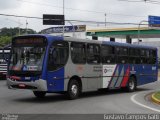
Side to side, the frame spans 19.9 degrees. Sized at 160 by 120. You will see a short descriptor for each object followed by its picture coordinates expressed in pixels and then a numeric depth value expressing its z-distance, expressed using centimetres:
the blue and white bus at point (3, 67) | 3598
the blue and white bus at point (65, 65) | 1867
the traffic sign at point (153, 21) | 6362
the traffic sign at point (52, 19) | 6569
